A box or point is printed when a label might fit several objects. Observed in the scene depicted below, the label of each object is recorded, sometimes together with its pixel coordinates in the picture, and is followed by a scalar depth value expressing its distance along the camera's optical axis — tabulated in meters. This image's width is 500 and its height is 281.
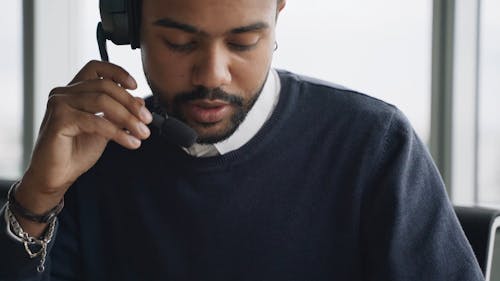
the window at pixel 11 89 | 2.77
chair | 1.01
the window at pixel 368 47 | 1.95
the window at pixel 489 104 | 1.86
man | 1.02
